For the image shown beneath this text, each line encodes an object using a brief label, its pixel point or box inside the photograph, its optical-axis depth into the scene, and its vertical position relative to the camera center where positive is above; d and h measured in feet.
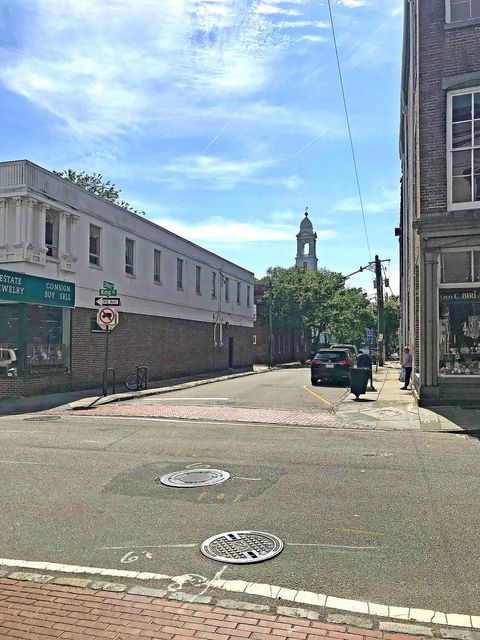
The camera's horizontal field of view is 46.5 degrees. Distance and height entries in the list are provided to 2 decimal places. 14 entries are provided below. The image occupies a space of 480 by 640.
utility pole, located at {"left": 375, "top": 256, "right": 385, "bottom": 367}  119.85 +9.33
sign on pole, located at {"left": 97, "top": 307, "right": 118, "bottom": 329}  58.59 +2.01
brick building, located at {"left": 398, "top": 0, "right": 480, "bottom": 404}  48.55 +12.17
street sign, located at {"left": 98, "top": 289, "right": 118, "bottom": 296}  60.29 +4.88
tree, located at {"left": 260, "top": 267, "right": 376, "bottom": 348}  177.68 +11.95
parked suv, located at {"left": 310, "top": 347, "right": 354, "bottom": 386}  77.56 -3.85
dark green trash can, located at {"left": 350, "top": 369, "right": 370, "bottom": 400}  56.59 -4.32
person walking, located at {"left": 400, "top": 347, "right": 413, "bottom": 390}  67.10 -3.21
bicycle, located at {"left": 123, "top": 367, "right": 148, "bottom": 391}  70.95 -5.72
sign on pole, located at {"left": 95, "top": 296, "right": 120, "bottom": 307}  59.26 +3.74
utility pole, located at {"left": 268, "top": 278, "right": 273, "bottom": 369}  149.84 -3.53
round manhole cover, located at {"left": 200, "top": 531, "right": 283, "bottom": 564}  15.39 -6.04
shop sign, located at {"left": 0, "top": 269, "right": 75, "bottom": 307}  55.98 +5.05
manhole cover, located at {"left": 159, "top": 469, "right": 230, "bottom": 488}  23.18 -6.03
